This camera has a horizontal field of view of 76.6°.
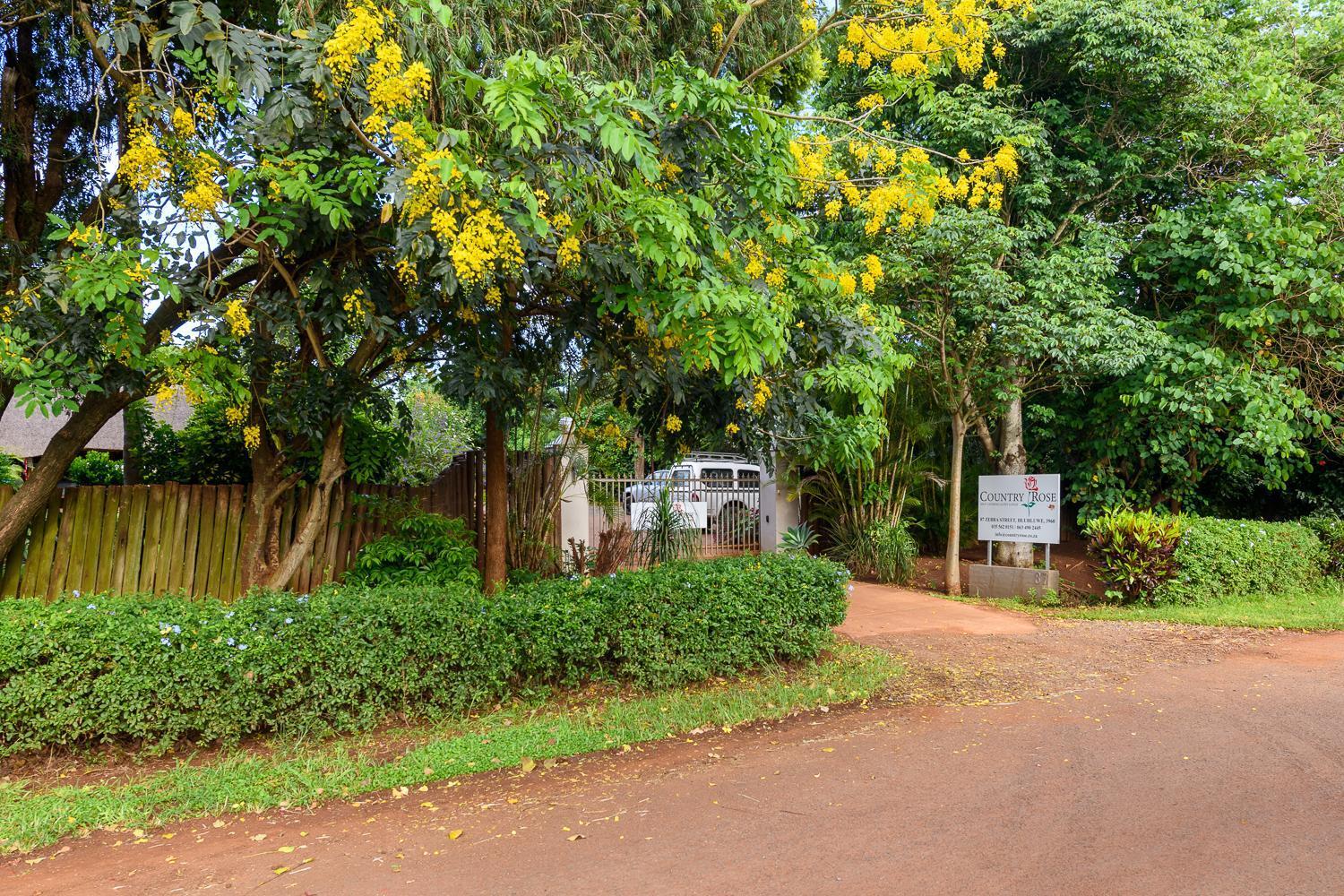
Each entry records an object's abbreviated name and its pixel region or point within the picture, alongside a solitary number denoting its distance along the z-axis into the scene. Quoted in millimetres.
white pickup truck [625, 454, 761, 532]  13383
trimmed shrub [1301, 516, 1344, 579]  12023
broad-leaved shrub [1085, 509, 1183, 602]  10492
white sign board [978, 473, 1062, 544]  11297
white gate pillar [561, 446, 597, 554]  9875
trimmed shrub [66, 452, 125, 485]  10039
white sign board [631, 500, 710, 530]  11766
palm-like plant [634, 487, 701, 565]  11289
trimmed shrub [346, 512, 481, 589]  6590
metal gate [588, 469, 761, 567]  10984
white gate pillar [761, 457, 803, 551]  13922
